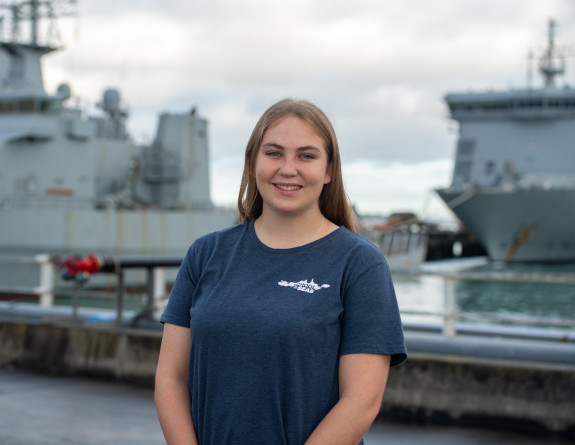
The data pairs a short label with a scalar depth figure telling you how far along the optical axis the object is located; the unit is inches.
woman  71.9
